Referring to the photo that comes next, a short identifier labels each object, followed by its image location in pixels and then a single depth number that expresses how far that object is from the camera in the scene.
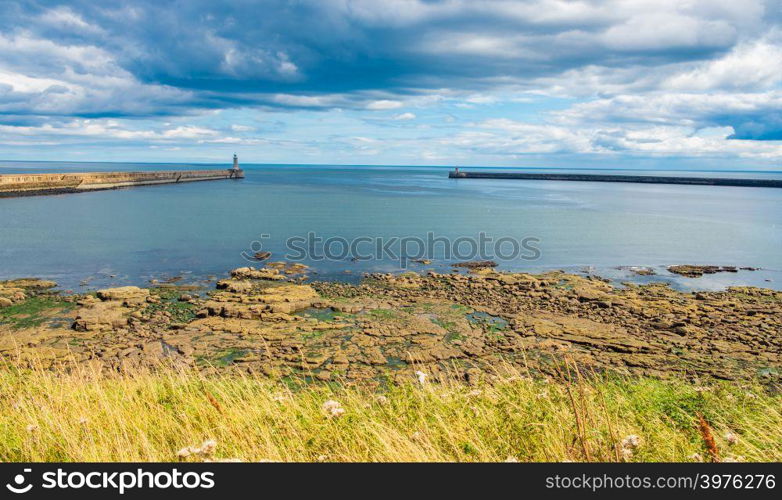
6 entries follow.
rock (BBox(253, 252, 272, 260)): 29.12
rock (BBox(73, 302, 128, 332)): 15.62
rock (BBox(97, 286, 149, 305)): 18.73
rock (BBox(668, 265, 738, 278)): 26.62
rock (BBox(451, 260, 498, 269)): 27.50
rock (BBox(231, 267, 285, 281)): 23.84
